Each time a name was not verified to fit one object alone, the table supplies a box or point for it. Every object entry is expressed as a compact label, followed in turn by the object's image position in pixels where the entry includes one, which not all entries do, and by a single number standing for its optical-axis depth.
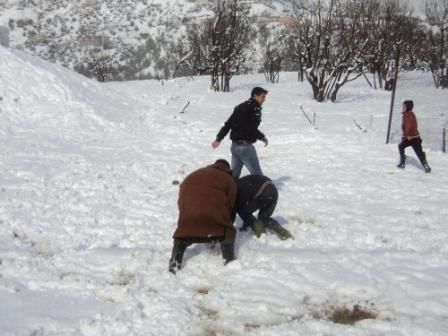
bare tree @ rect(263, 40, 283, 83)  29.84
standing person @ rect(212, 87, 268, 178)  6.61
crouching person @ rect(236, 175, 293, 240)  5.32
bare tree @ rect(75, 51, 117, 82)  50.47
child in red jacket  8.97
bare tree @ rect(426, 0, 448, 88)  23.34
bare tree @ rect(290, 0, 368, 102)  19.03
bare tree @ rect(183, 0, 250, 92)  22.75
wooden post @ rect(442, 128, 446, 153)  10.42
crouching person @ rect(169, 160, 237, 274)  4.58
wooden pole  11.14
